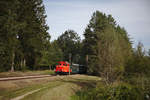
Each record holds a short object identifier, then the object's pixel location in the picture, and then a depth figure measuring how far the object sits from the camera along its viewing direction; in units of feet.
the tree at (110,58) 53.26
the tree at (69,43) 304.30
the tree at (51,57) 164.15
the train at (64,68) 111.75
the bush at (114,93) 45.48
